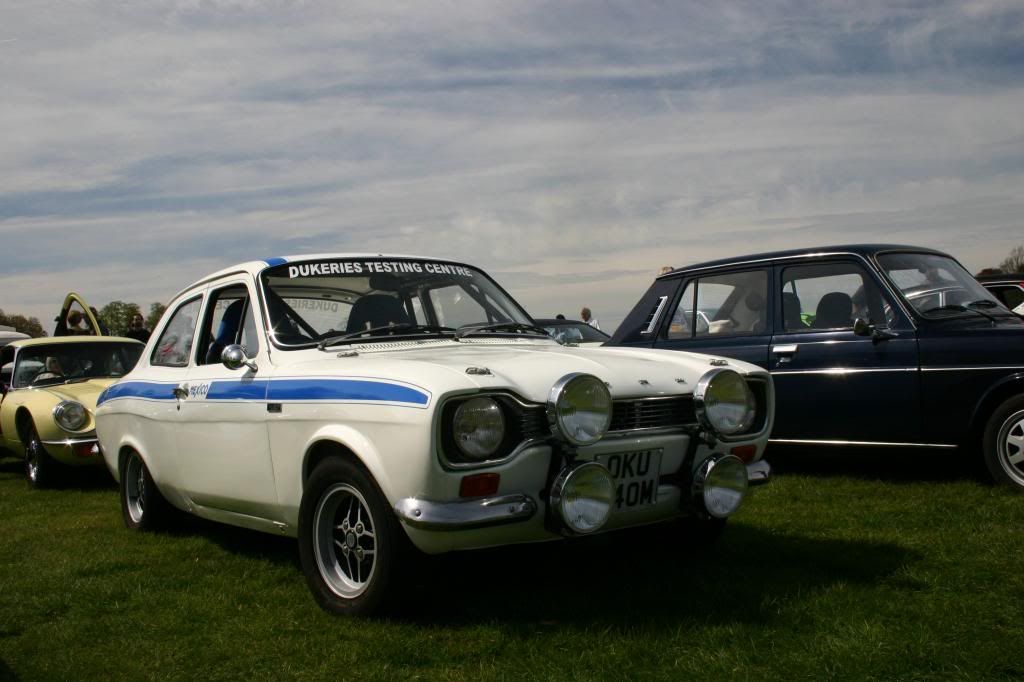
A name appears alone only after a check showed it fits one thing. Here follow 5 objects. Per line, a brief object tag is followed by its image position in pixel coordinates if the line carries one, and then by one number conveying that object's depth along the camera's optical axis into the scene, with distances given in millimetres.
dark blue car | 6371
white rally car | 3818
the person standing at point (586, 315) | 21366
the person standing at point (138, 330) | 14398
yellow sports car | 9055
